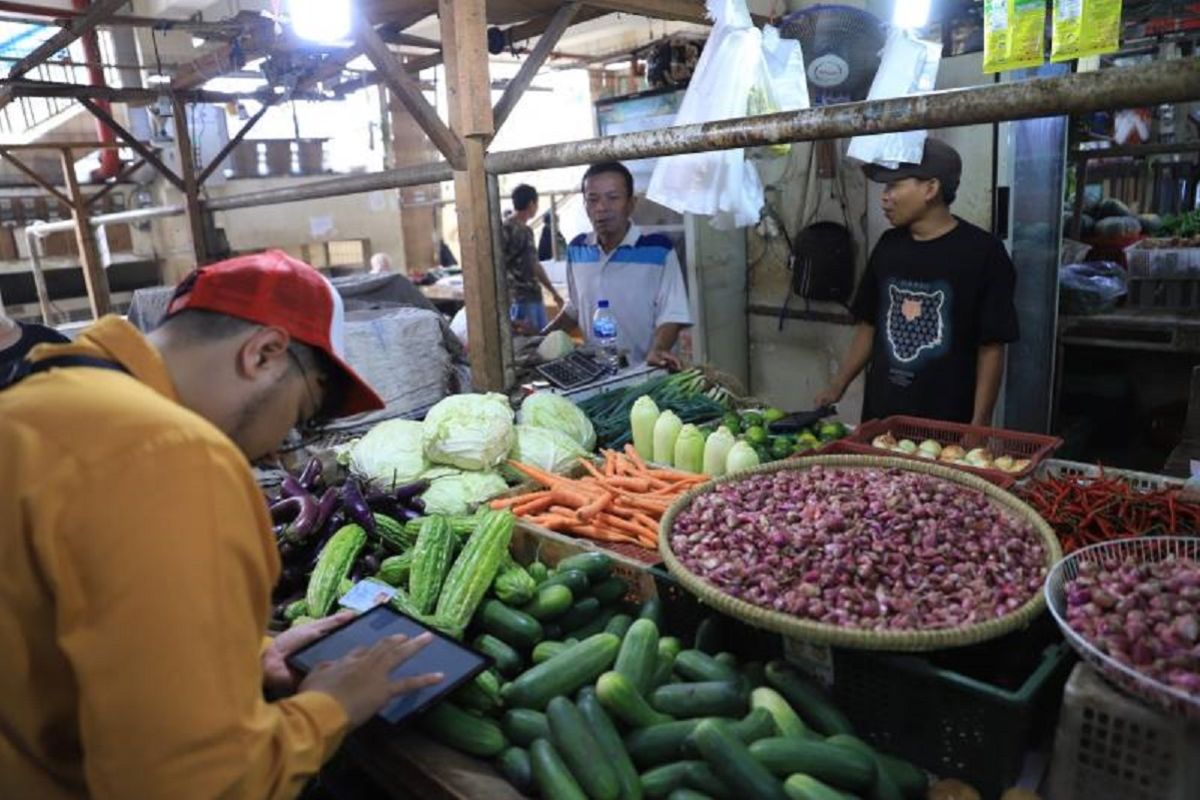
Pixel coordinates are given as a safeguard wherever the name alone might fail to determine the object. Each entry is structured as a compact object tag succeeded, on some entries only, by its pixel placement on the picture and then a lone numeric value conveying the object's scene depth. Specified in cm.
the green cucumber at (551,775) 161
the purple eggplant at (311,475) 330
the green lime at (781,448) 311
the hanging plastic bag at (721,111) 374
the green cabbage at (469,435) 326
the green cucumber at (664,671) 195
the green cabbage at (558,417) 359
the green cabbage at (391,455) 326
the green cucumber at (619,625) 213
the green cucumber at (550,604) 219
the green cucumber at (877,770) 160
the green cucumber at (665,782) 165
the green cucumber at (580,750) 161
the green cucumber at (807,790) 152
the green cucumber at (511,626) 212
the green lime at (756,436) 318
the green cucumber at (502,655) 205
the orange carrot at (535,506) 290
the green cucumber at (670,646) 203
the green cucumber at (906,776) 166
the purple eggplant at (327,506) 287
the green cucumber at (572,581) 225
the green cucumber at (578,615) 225
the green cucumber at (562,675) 189
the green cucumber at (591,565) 233
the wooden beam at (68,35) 406
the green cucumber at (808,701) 179
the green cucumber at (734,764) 154
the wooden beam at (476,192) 331
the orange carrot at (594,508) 274
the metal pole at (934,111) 173
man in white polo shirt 503
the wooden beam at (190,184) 584
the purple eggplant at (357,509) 282
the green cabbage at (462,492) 309
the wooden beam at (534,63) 363
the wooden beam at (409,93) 340
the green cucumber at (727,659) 199
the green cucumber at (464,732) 183
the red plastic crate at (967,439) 263
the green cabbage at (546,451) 334
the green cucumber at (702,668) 190
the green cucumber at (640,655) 189
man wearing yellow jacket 112
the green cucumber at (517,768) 173
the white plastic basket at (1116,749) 141
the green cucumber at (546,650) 205
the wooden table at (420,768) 175
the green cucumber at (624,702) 177
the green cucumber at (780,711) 175
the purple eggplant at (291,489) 305
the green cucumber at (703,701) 180
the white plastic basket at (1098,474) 251
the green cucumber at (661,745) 173
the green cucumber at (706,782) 160
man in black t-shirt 354
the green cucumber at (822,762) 159
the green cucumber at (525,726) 181
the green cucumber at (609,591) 235
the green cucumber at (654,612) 217
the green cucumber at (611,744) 163
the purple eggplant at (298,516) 279
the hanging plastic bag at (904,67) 398
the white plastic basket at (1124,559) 137
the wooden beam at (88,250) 762
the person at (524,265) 907
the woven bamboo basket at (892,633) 167
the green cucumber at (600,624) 224
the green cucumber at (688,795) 158
